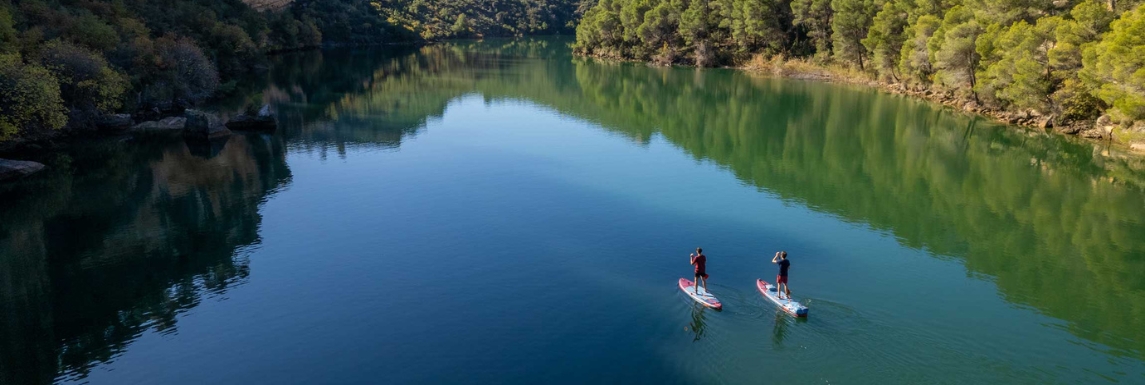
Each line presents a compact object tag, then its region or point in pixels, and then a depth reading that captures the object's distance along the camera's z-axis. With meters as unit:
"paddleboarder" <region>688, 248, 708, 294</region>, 21.05
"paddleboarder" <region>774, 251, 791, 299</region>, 20.22
